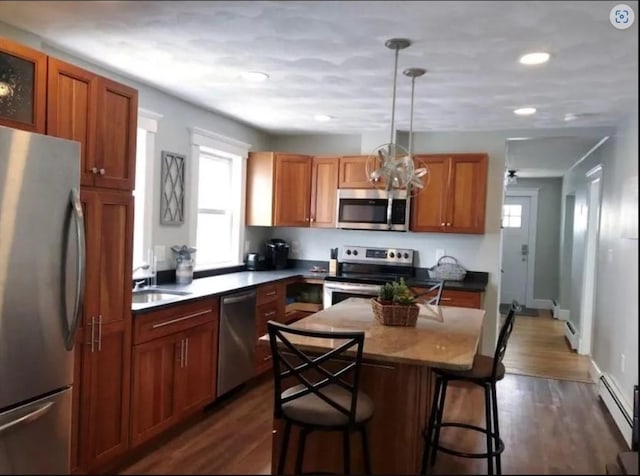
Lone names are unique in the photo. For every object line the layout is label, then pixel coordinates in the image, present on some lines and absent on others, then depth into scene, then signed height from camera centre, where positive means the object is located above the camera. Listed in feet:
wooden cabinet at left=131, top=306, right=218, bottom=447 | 9.13 -3.12
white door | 27.71 -0.81
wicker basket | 8.43 -1.41
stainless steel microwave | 15.46 +0.55
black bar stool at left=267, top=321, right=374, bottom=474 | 6.40 -2.29
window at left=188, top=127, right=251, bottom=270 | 13.73 +0.64
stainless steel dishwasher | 11.63 -2.82
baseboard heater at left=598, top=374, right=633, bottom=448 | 9.46 -3.75
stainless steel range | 14.87 -1.39
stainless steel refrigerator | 6.11 -1.02
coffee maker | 16.96 -1.02
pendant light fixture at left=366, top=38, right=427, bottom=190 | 9.29 +1.09
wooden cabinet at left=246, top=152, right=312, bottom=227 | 16.16 +1.13
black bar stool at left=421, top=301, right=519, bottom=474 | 7.84 -2.46
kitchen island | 7.09 -2.58
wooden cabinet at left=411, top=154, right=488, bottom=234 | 14.87 +1.07
